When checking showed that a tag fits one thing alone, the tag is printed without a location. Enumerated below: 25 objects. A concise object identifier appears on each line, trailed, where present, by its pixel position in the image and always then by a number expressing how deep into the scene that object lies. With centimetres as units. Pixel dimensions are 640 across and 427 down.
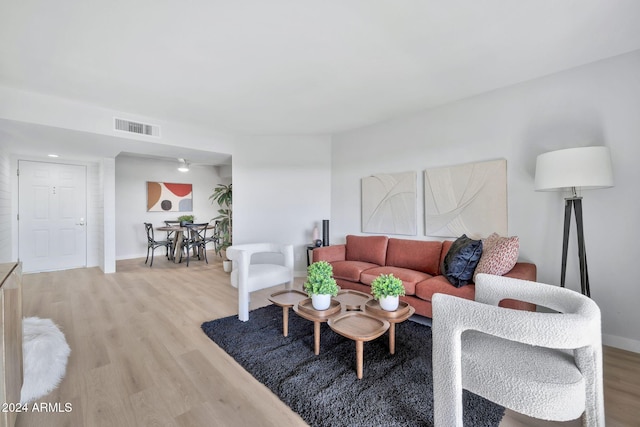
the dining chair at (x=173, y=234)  617
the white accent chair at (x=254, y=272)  286
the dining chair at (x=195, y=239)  595
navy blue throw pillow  255
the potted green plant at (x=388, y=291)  211
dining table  589
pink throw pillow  238
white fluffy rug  176
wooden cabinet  118
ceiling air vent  364
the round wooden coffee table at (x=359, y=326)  180
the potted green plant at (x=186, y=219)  661
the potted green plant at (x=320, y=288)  218
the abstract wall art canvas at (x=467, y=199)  300
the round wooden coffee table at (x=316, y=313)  210
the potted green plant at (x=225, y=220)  543
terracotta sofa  252
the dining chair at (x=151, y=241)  575
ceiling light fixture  651
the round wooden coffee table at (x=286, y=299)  242
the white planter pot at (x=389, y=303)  211
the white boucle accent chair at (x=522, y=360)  107
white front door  484
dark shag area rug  153
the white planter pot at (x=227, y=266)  511
